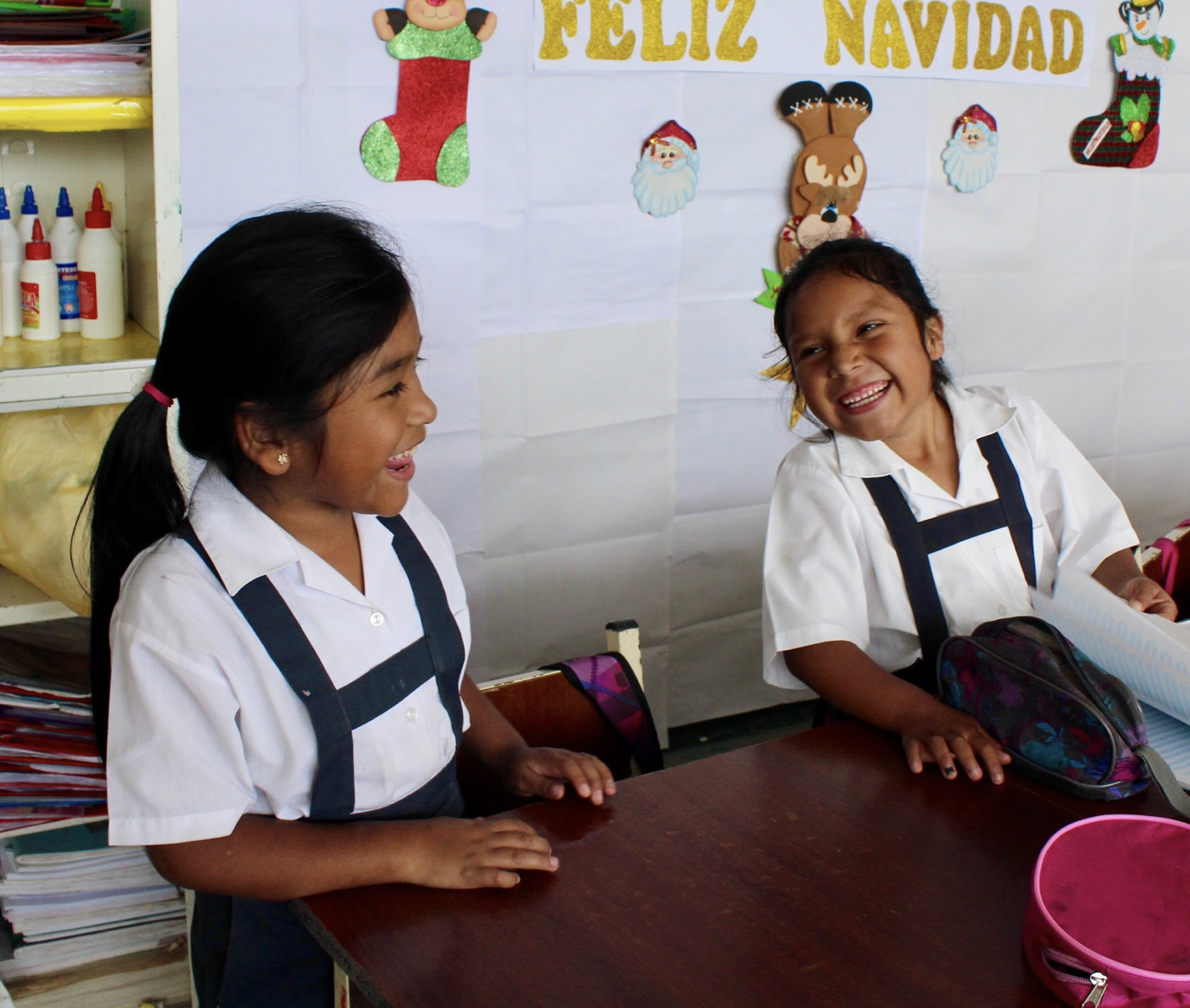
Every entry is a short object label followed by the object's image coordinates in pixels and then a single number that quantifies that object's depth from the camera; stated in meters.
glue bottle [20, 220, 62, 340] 1.68
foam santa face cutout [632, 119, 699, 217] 2.32
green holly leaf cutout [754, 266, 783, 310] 2.52
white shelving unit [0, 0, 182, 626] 1.51
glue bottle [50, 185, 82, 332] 1.72
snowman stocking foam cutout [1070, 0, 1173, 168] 2.81
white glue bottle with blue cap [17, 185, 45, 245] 1.74
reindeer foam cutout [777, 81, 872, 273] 2.44
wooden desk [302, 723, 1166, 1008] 0.92
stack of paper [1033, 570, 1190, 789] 1.27
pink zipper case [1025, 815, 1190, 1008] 0.87
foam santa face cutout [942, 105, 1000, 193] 2.63
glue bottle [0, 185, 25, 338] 1.69
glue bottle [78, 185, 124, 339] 1.71
